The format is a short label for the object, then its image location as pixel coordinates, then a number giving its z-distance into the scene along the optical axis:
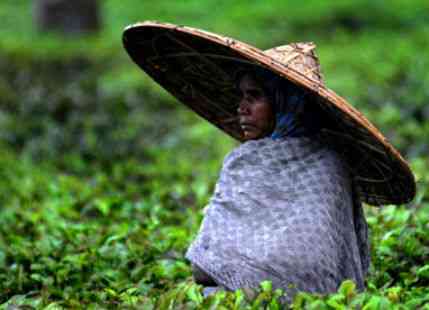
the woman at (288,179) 6.67
